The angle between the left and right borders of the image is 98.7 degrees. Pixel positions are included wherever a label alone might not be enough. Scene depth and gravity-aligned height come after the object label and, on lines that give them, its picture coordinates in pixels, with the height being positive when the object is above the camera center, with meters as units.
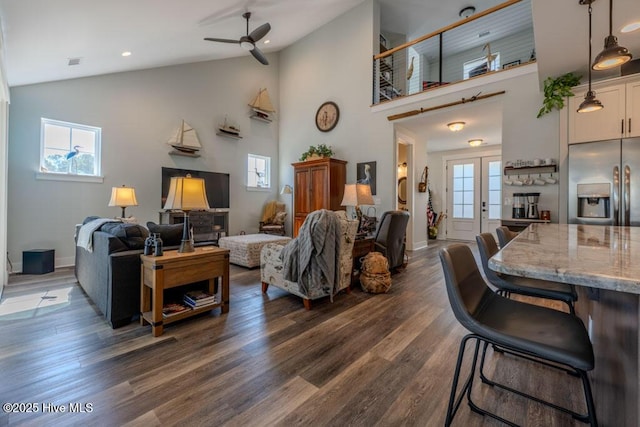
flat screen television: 5.64 +0.57
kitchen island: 0.68 -0.15
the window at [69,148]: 4.25 +0.97
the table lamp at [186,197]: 2.31 +0.11
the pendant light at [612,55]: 1.84 +1.09
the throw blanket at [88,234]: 2.67 -0.26
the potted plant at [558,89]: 3.38 +1.59
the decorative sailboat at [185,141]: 5.38 +1.38
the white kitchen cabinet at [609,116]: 2.95 +1.13
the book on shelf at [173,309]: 2.28 -0.85
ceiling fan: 4.35 +2.83
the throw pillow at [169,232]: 2.71 -0.23
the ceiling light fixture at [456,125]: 5.16 +1.68
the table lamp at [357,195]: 3.62 +0.23
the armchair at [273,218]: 6.49 -0.17
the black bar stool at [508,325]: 0.95 -0.46
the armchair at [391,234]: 3.91 -0.31
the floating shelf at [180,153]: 5.48 +1.14
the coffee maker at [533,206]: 3.77 +0.12
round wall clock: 6.17 +2.21
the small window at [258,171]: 6.91 +1.03
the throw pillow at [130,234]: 2.41 -0.22
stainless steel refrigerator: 2.87 +0.37
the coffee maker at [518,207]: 3.88 +0.11
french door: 6.95 +0.48
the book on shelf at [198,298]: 2.44 -0.80
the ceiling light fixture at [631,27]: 2.18 +1.53
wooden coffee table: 2.15 -0.56
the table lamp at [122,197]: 4.18 +0.18
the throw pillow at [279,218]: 6.71 -0.17
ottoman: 4.32 -0.60
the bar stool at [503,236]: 2.01 -0.16
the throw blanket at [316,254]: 2.66 -0.42
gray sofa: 2.27 -0.53
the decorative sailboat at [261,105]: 6.73 +2.61
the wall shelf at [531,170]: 3.64 +0.63
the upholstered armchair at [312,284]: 2.76 -0.65
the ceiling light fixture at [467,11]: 6.06 +4.54
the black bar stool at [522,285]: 1.54 -0.43
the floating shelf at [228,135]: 6.20 +1.72
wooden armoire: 5.71 +0.56
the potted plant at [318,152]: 5.96 +1.32
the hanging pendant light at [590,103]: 2.43 +1.01
